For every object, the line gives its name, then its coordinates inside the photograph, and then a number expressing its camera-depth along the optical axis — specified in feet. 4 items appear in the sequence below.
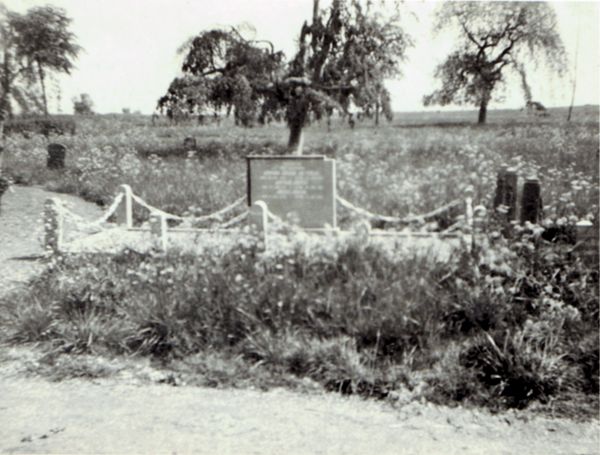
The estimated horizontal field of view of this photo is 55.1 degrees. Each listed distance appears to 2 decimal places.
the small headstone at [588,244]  16.71
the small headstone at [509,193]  22.31
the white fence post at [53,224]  21.61
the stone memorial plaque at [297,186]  25.30
